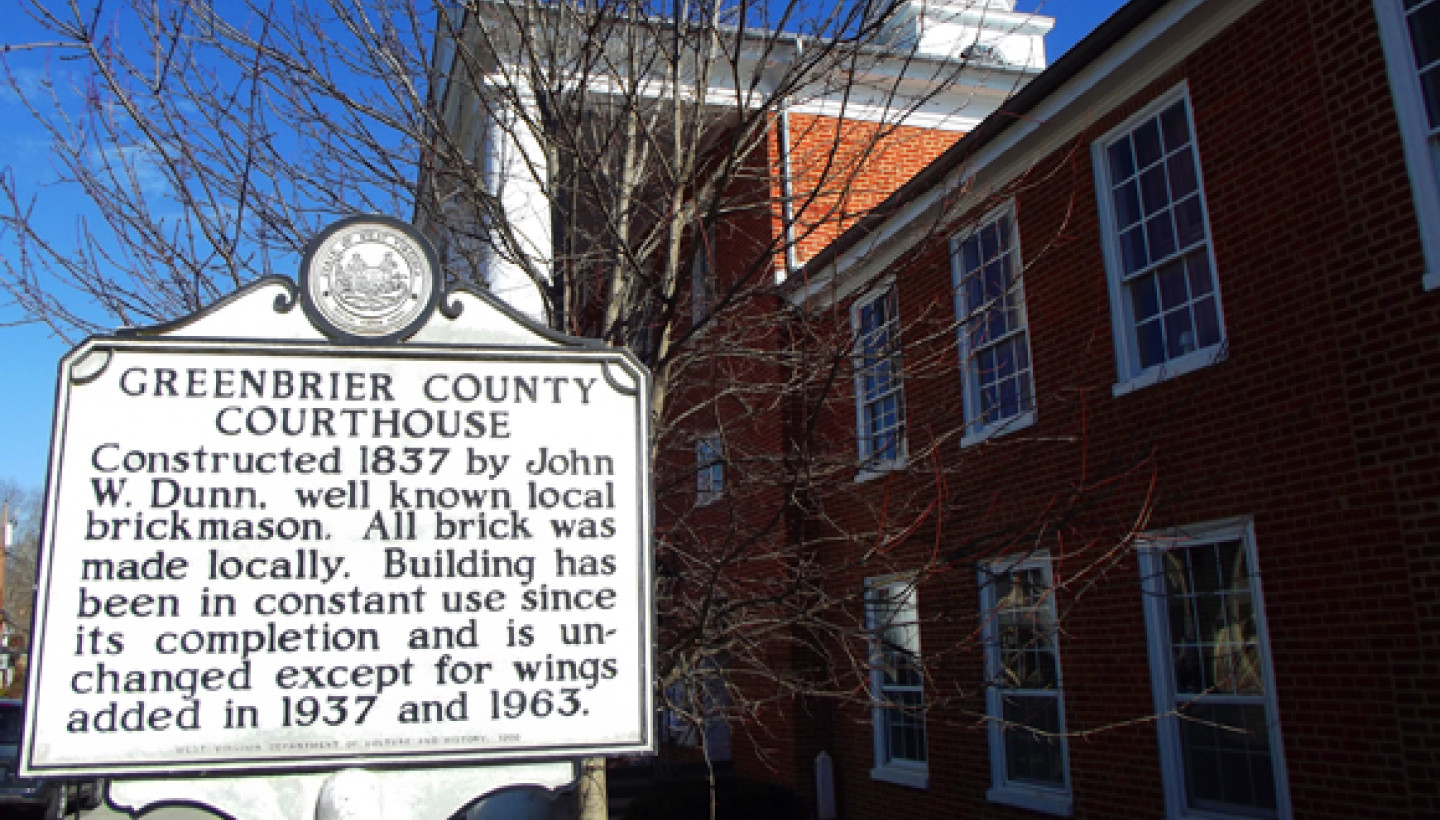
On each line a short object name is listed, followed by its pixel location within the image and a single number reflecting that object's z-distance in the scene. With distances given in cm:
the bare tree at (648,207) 556
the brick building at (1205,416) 661
